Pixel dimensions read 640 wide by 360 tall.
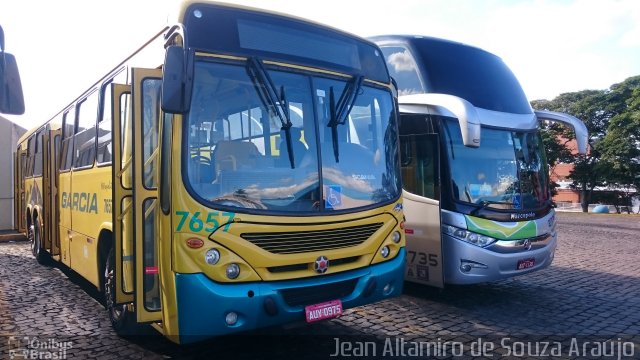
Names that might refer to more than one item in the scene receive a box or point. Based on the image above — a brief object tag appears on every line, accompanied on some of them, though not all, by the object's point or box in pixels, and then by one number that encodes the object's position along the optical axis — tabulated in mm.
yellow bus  4082
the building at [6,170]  19062
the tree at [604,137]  35656
